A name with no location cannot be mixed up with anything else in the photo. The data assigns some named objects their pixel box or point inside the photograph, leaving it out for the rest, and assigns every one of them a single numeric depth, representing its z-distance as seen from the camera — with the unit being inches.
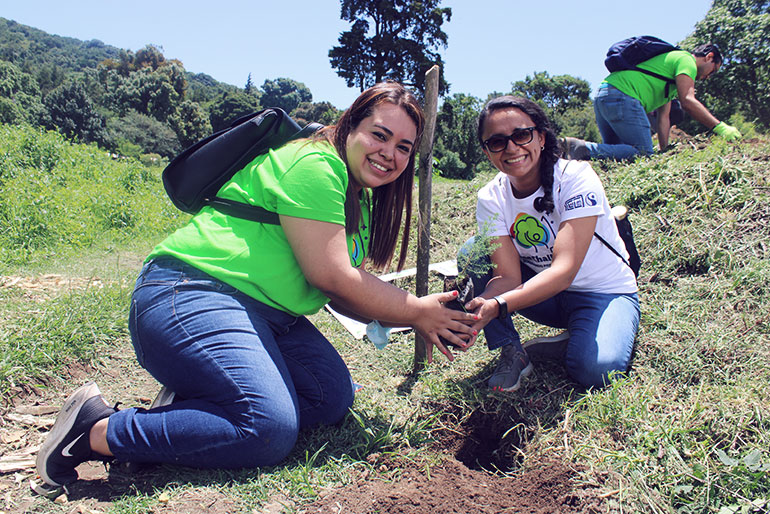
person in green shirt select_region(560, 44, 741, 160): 197.0
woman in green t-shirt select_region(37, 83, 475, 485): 74.8
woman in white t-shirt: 92.7
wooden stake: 99.7
